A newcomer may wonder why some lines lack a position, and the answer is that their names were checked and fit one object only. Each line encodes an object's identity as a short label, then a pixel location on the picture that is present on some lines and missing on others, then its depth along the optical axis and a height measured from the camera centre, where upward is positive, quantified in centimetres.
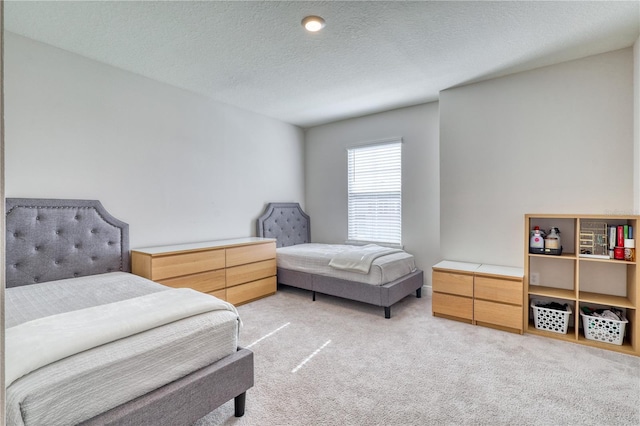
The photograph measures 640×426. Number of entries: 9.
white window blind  433 +29
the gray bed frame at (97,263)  133 -46
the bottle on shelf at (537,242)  282 -28
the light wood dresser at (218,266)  290 -59
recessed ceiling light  219 +140
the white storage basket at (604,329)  245 -96
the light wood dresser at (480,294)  276 -79
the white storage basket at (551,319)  267 -96
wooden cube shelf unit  245 -61
